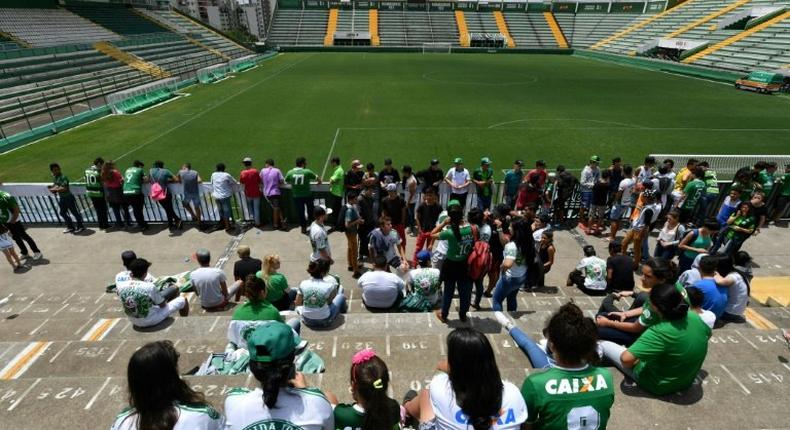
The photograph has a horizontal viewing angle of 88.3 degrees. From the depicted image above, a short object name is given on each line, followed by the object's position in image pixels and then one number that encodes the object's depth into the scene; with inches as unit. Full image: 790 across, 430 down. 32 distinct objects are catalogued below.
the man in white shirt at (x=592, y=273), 261.6
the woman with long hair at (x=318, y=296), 207.3
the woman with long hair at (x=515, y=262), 234.4
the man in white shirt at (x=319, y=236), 276.5
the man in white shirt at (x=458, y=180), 392.5
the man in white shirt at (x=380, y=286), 234.2
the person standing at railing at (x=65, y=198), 364.5
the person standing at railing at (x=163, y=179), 375.6
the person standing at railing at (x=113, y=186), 365.4
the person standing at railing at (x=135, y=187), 375.6
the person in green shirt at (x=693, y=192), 347.6
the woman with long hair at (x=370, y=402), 102.4
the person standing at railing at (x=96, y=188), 367.9
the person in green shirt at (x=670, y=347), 135.4
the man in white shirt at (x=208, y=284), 236.7
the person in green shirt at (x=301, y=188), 369.7
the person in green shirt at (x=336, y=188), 367.2
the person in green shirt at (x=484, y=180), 394.0
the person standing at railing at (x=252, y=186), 376.2
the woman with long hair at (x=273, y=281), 223.3
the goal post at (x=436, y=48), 2600.9
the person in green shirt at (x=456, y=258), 199.2
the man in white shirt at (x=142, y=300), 204.4
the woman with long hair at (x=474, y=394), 97.3
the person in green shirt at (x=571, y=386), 102.2
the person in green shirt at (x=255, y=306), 167.3
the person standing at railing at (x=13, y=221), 315.3
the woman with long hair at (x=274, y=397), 96.8
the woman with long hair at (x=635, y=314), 163.8
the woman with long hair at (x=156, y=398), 93.6
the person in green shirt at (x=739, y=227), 297.9
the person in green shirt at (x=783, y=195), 380.2
